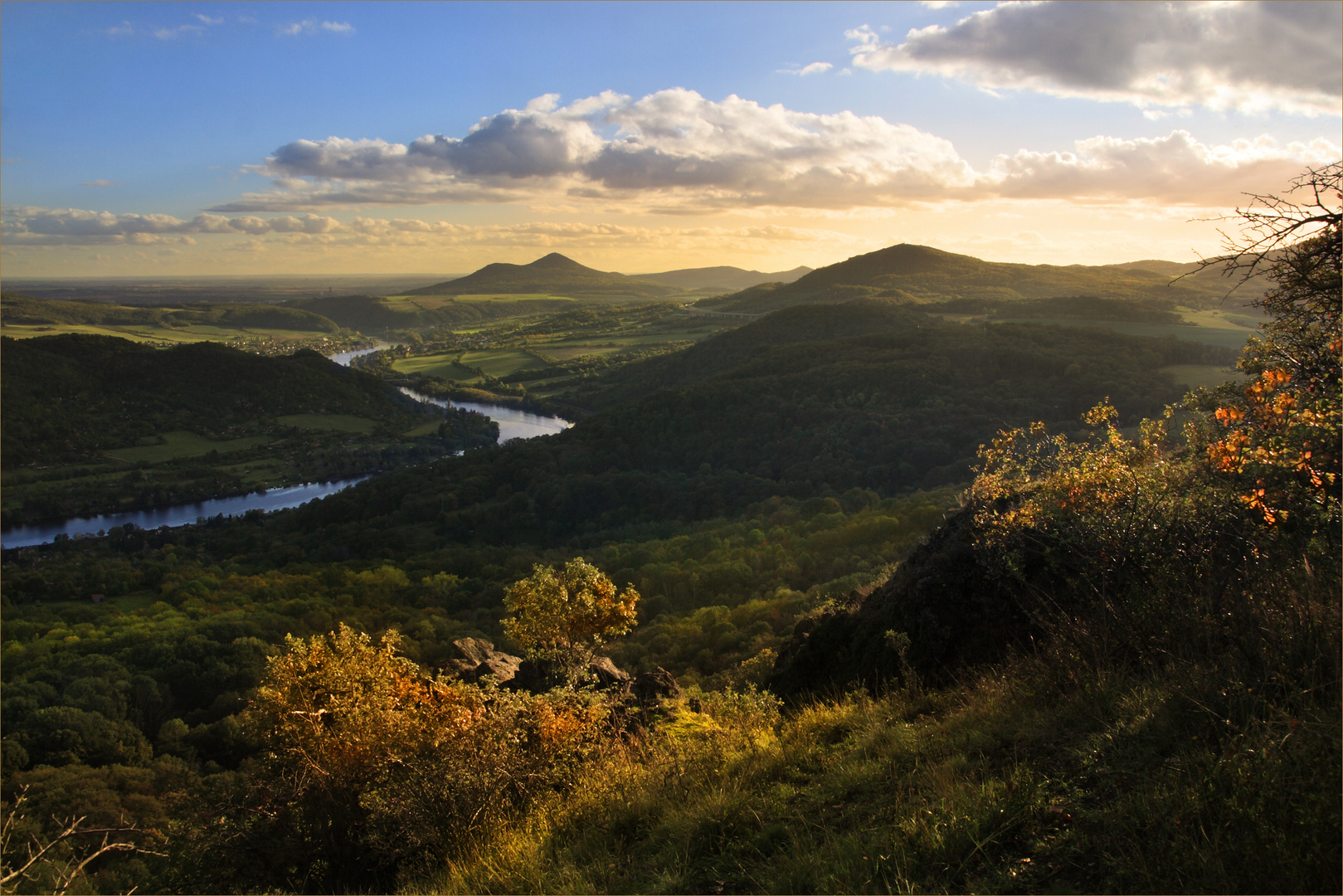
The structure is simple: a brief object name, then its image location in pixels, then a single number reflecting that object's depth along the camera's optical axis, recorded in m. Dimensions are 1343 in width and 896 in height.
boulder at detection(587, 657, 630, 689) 14.82
